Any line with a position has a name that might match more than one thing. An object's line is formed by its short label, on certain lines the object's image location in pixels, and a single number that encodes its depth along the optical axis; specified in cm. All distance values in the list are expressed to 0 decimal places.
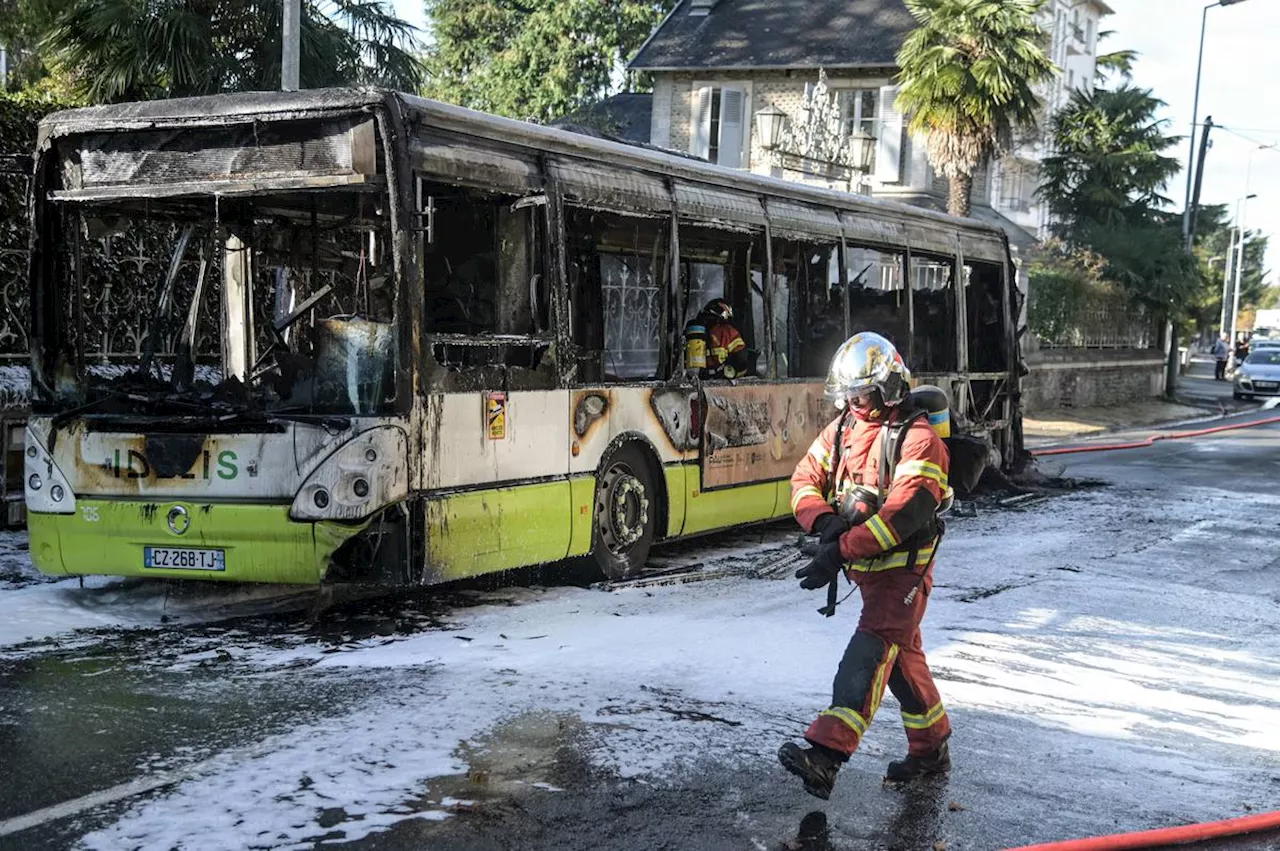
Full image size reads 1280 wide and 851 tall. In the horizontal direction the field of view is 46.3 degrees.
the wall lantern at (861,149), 3434
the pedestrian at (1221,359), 5634
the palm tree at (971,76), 2808
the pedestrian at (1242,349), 6069
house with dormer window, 3709
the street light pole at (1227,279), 7700
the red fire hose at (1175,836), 486
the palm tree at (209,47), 1708
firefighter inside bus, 1102
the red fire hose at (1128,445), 2316
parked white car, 4353
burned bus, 802
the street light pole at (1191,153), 3959
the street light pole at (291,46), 1535
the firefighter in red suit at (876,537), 538
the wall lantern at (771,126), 3159
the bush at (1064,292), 3431
